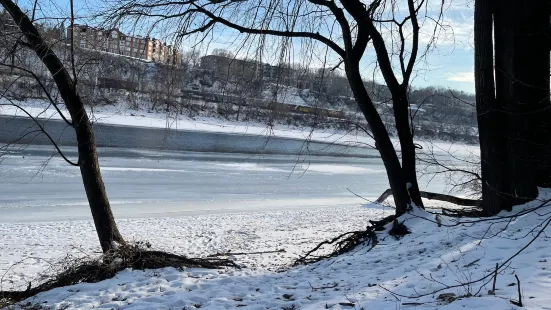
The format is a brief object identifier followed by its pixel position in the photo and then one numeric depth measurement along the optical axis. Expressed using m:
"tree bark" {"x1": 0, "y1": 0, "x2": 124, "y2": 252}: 6.62
